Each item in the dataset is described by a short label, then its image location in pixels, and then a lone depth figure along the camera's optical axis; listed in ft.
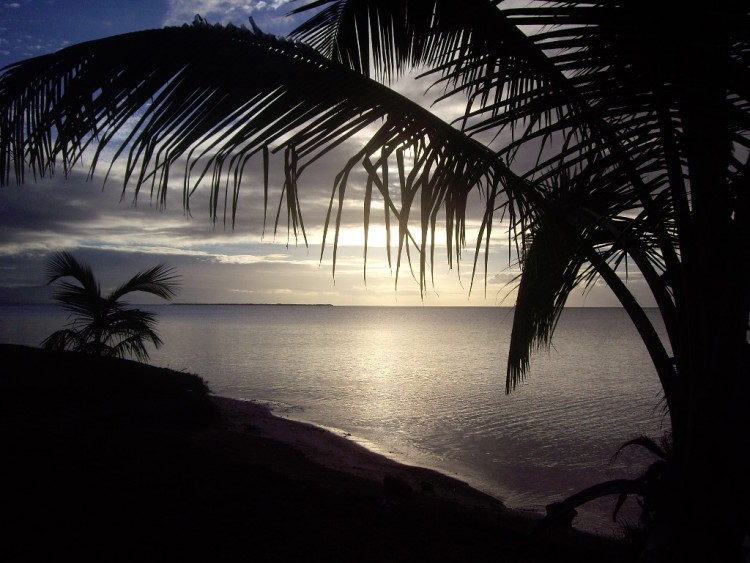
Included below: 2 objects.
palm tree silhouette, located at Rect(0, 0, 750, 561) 5.53
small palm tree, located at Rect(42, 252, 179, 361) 33.71
